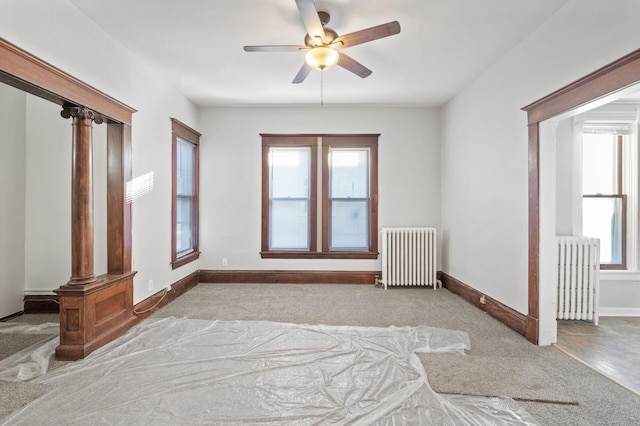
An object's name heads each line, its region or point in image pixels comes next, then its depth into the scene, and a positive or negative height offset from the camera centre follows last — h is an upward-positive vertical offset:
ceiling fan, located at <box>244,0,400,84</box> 2.15 +1.36
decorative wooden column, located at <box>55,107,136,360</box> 2.44 -0.59
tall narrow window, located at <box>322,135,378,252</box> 5.00 +0.21
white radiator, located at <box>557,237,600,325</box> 3.11 -0.71
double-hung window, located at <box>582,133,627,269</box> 3.65 +0.20
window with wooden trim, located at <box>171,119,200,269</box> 4.10 +0.25
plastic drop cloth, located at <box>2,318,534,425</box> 1.75 -1.20
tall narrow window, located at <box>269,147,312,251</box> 5.02 +0.23
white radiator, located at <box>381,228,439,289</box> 4.62 -0.68
